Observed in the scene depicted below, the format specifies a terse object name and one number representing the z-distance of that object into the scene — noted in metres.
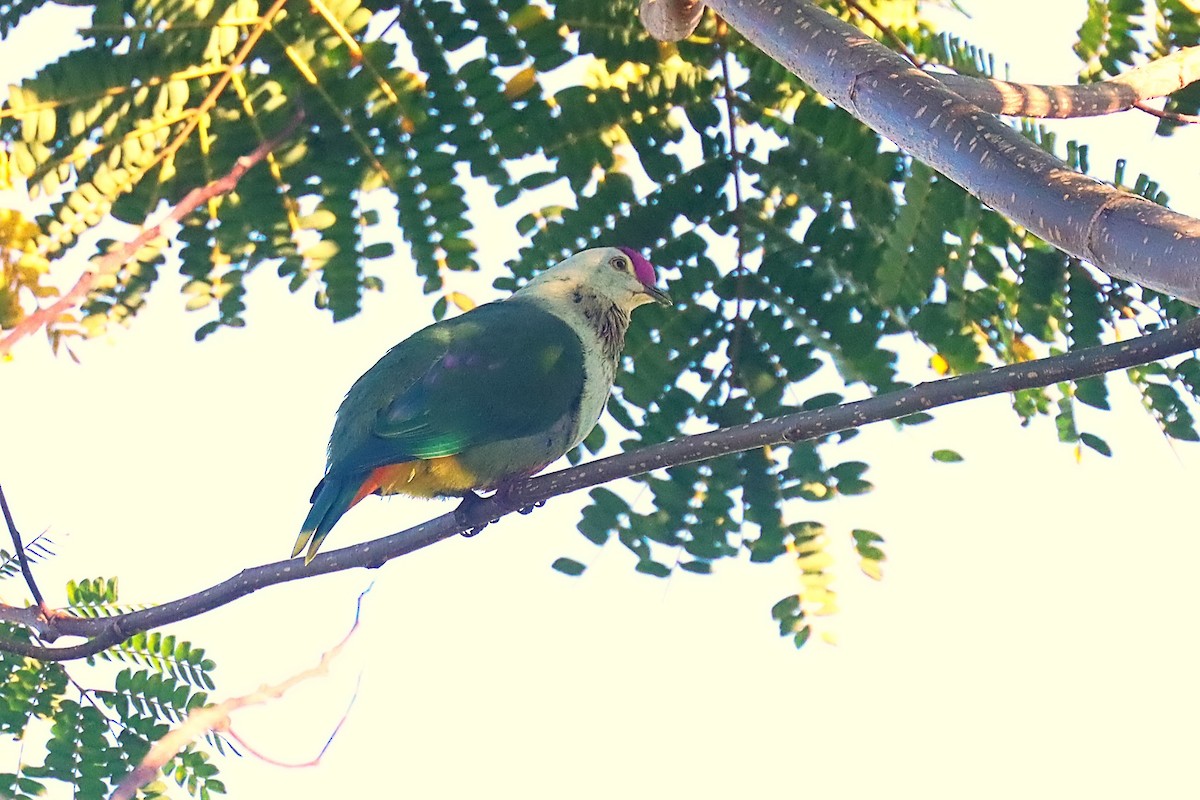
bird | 6.21
